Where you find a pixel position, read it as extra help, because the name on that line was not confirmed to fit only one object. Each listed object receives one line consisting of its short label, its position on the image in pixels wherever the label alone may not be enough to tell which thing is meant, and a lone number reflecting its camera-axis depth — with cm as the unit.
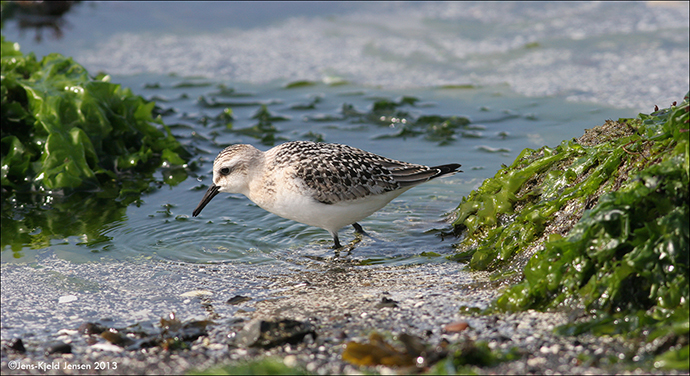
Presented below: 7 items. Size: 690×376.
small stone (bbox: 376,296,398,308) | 866
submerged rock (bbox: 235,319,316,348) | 751
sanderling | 1141
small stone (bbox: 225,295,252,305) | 962
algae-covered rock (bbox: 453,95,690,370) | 703
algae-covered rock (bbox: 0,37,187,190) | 1435
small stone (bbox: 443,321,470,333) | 755
